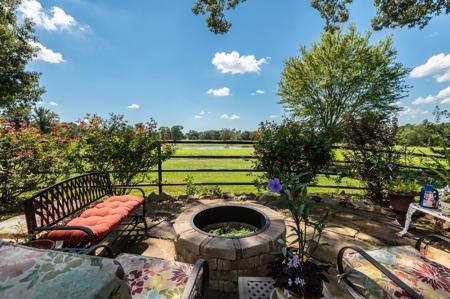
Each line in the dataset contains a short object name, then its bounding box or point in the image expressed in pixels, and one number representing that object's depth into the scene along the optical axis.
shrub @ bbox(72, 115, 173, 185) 3.66
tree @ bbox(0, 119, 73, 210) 3.36
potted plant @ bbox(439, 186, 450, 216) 2.38
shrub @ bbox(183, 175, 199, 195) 4.29
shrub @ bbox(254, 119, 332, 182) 3.78
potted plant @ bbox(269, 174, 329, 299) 0.99
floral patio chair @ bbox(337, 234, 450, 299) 1.22
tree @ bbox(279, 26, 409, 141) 14.45
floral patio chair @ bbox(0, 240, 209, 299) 0.62
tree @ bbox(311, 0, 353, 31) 5.03
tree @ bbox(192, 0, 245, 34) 4.96
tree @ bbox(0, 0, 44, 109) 7.64
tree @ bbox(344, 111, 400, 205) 3.71
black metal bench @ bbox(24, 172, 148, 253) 1.67
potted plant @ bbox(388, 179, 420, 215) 3.12
